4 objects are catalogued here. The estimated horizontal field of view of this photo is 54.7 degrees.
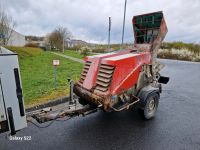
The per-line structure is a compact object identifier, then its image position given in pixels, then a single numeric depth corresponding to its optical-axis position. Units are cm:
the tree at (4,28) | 2701
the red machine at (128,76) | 422
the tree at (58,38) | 4544
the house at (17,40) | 3900
